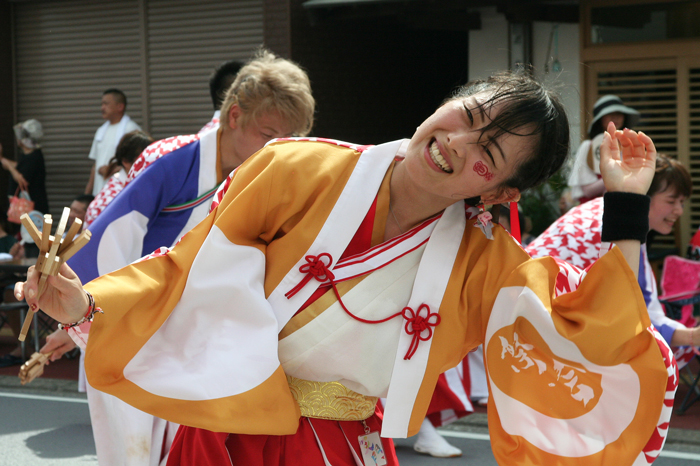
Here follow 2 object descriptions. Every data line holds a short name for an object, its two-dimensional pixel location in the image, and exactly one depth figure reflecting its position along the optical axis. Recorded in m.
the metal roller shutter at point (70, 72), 9.16
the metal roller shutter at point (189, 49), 8.55
